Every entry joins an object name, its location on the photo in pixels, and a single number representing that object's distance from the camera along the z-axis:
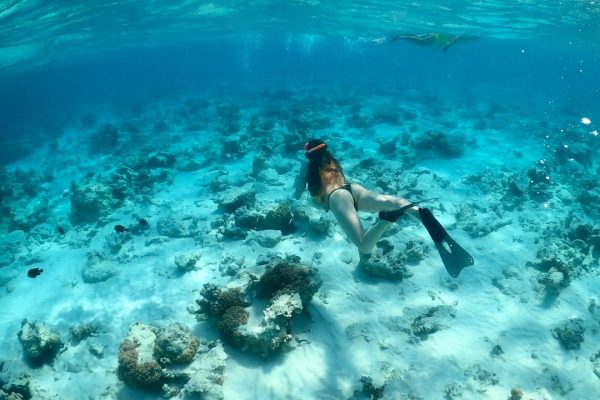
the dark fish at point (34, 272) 7.67
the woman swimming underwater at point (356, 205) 5.88
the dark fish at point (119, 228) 9.08
